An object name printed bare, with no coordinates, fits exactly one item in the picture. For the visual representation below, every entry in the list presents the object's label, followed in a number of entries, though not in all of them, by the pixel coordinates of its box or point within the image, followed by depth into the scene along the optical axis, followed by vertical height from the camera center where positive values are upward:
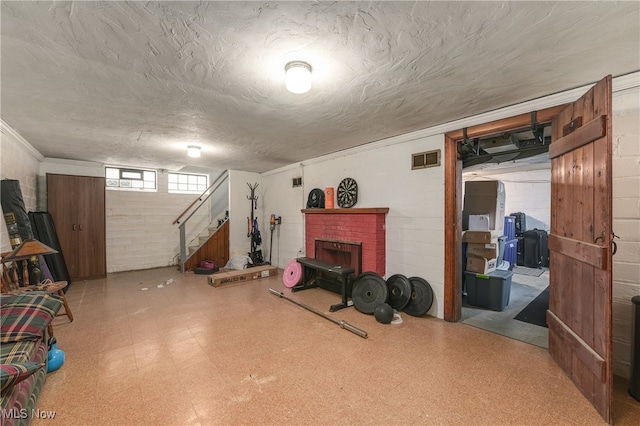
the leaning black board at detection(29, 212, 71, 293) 4.23 -0.42
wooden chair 2.72 -0.77
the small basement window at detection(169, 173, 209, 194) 6.66 +0.77
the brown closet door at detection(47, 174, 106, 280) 4.75 -0.15
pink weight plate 4.54 -1.12
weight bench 3.57 -1.03
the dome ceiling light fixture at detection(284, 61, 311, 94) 1.85 +0.98
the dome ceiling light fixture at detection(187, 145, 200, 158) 4.12 +0.98
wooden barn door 1.67 -0.26
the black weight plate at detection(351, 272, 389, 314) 3.37 -1.10
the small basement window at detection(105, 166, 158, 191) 5.91 +0.78
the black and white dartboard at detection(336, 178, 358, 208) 4.35 +0.32
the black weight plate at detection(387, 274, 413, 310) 3.42 -1.08
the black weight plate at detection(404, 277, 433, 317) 3.30 -1.14
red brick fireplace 3.84 -0.30
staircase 6.05 -0.65
